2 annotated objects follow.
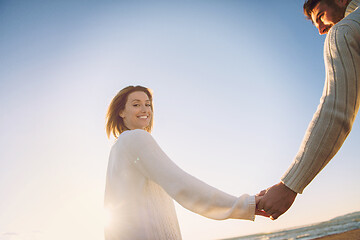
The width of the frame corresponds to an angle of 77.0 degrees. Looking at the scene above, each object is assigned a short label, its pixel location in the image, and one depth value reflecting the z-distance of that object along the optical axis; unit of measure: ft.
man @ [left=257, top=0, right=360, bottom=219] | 4.46
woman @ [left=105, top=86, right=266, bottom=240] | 5.30
